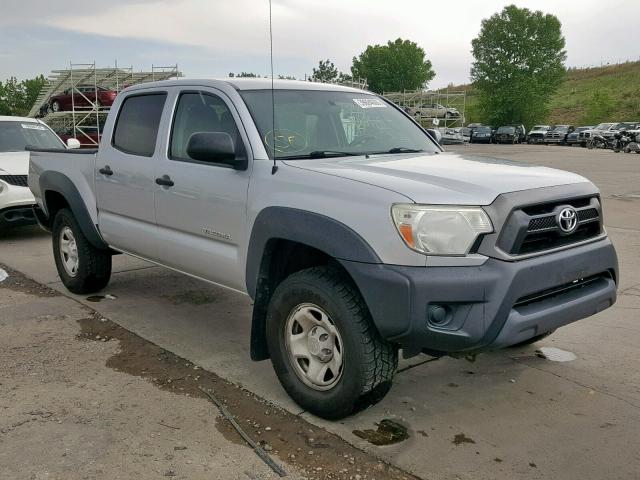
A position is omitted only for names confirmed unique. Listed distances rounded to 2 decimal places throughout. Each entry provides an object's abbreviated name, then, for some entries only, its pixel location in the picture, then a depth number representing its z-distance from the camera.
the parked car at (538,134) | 49.66
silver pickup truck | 2.92
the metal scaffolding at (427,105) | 52.28
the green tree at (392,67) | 102.00
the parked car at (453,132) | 47.04
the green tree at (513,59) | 66.19
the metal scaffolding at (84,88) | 25.75
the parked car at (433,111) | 52.09
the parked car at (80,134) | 25.09
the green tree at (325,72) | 77.69
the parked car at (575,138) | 45.61
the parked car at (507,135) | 50.12
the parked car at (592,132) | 42.96
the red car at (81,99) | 25.23
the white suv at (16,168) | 8.47
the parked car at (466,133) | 52.00
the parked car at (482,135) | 51.09
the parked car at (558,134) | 47.50
